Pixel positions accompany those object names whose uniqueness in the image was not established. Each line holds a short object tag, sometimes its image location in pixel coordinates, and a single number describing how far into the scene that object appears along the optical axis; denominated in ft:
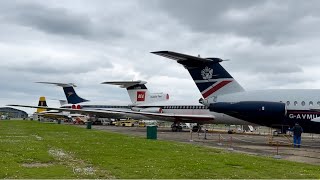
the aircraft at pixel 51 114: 308.21
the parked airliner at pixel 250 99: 82.53
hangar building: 640.17
